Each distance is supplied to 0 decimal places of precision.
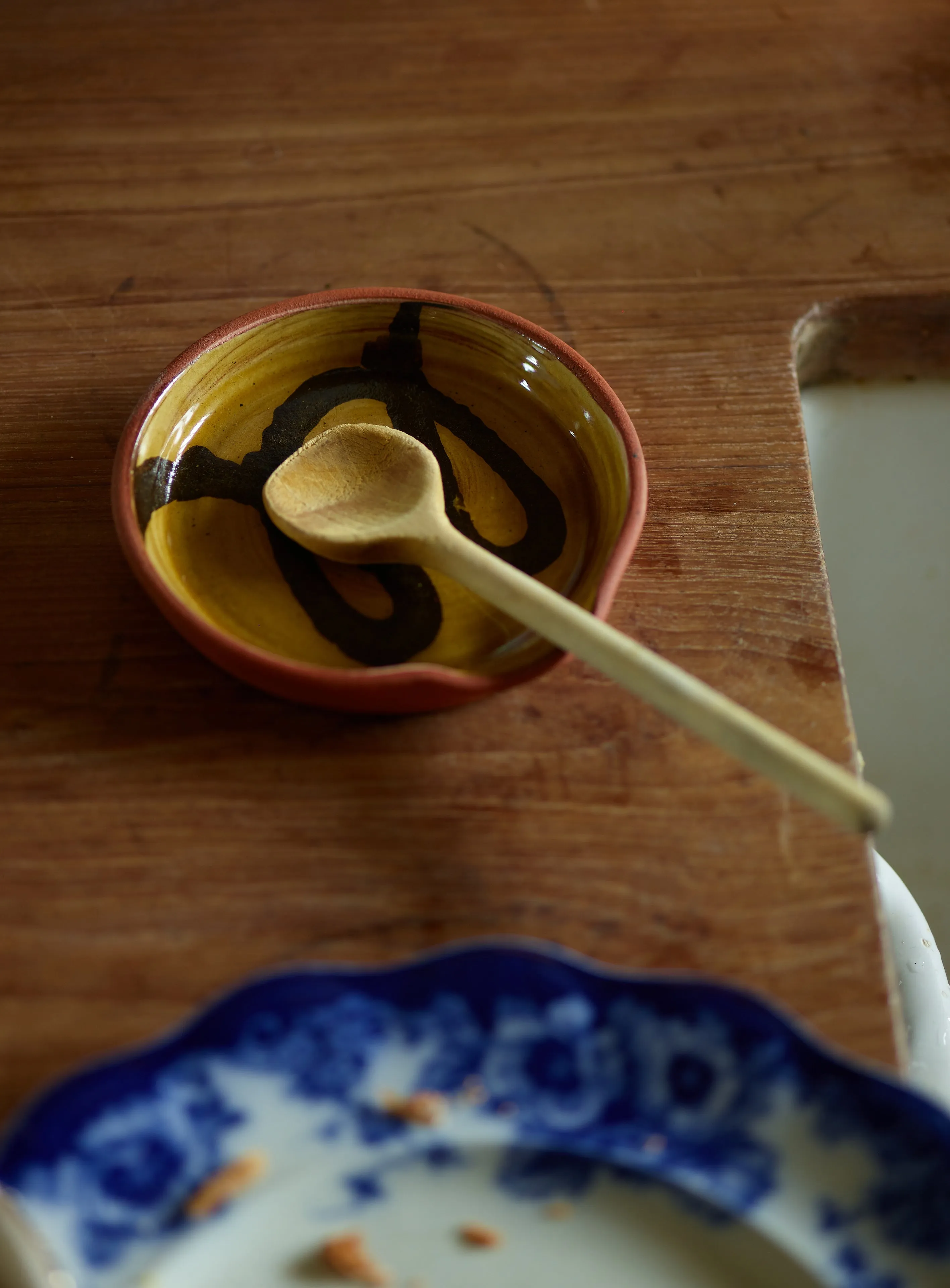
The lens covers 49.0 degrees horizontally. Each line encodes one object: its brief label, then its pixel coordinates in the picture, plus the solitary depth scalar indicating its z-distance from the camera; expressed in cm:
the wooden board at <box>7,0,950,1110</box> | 48
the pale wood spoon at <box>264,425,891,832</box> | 44
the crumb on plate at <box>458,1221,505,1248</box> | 42
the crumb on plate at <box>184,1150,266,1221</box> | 41
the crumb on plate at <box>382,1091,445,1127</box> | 43
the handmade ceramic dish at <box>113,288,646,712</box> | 51
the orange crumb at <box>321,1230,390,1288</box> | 41
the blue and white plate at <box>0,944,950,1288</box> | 40
